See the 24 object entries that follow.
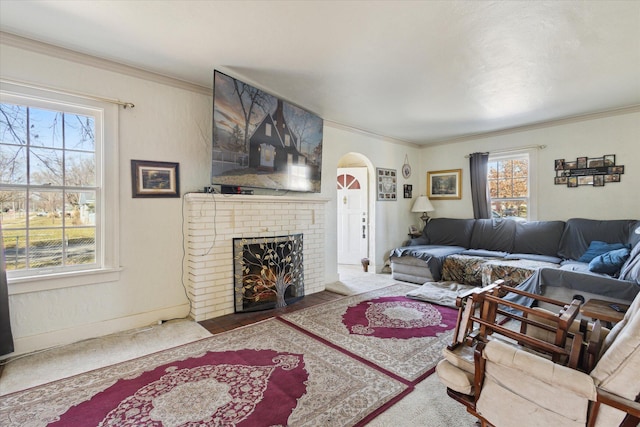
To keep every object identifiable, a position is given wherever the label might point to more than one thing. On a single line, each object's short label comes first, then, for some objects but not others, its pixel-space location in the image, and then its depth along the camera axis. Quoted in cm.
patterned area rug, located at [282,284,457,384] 224
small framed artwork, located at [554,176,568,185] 435
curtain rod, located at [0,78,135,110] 228
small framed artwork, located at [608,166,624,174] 390
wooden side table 190
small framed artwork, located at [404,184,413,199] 582
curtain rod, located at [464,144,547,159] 455
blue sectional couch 291
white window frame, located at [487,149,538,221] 462
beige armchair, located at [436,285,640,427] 106
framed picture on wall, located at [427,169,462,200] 552
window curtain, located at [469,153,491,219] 505
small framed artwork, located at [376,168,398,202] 531
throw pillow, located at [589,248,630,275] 298
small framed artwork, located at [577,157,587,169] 417
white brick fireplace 302
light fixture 564
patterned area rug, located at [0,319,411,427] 163
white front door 557
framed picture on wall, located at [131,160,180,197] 284
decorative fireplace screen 327
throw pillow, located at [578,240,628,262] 346
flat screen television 289
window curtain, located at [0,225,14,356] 219
